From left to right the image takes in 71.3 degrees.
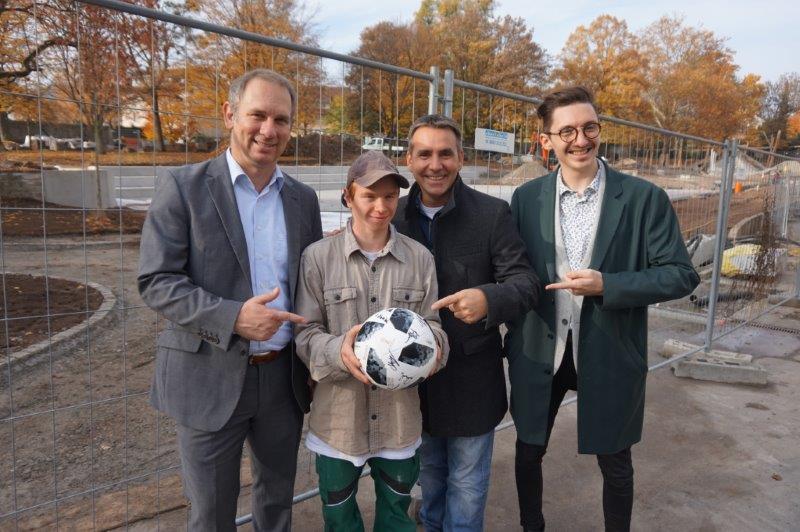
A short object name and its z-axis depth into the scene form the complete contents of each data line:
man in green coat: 2.54
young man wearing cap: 2.13
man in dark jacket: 2.37
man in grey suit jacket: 1.95
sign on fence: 3.32
